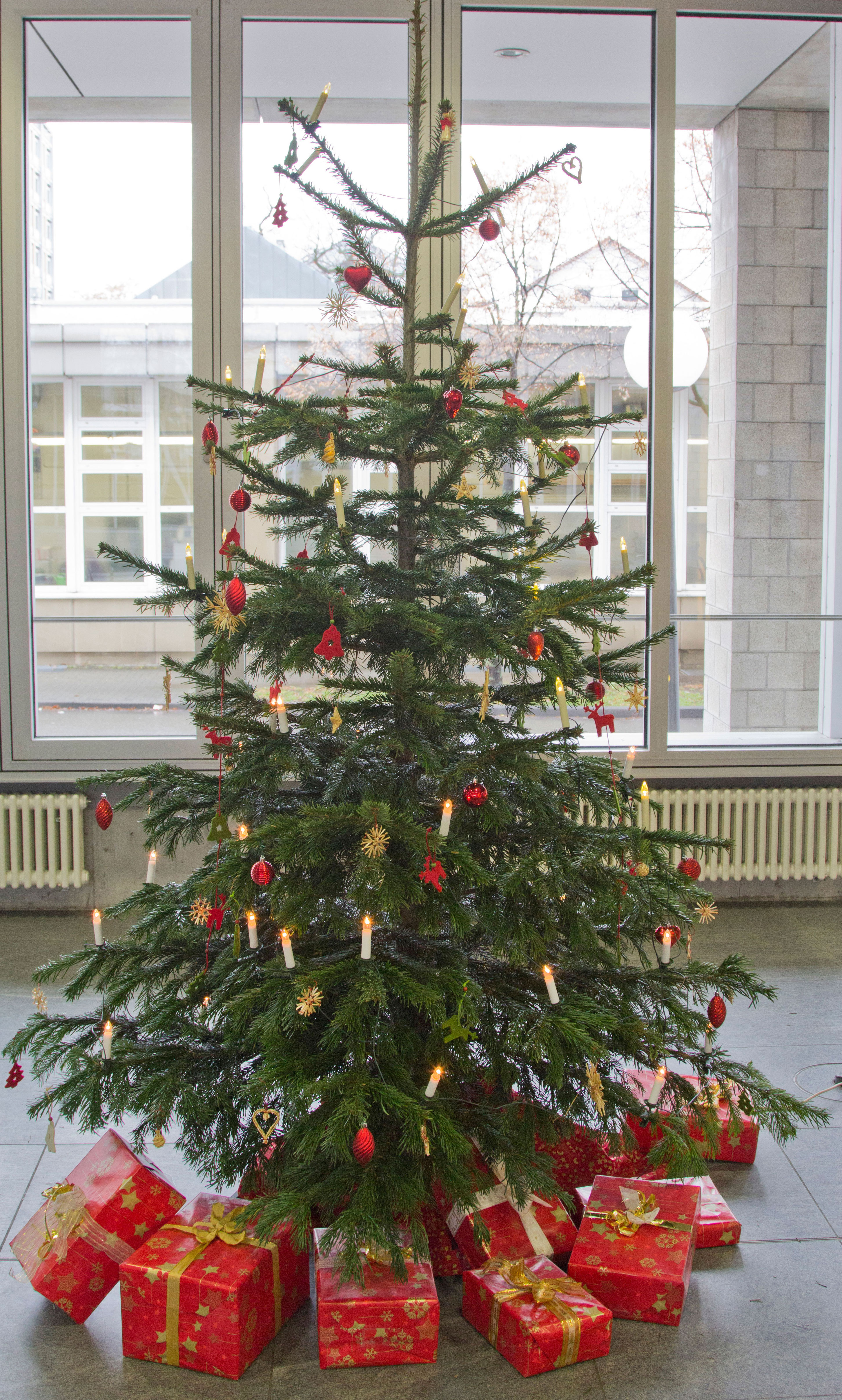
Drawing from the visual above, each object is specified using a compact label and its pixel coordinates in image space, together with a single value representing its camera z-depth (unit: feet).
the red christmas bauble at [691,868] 7.42
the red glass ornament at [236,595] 6.61
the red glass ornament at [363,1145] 6.14
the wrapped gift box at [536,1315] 6.44
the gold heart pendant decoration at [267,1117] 6.77
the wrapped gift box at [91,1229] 6.94
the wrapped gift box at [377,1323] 6.48
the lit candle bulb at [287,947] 6.68
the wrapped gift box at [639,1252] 6.90
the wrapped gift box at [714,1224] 7.79
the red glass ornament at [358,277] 6.90
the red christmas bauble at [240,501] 6.99
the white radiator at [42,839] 14.07
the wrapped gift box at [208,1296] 6.44
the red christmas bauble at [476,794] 6.39
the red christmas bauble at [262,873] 6.48
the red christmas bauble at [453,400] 6.81
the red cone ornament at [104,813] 7.51
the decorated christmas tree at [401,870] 6.49
